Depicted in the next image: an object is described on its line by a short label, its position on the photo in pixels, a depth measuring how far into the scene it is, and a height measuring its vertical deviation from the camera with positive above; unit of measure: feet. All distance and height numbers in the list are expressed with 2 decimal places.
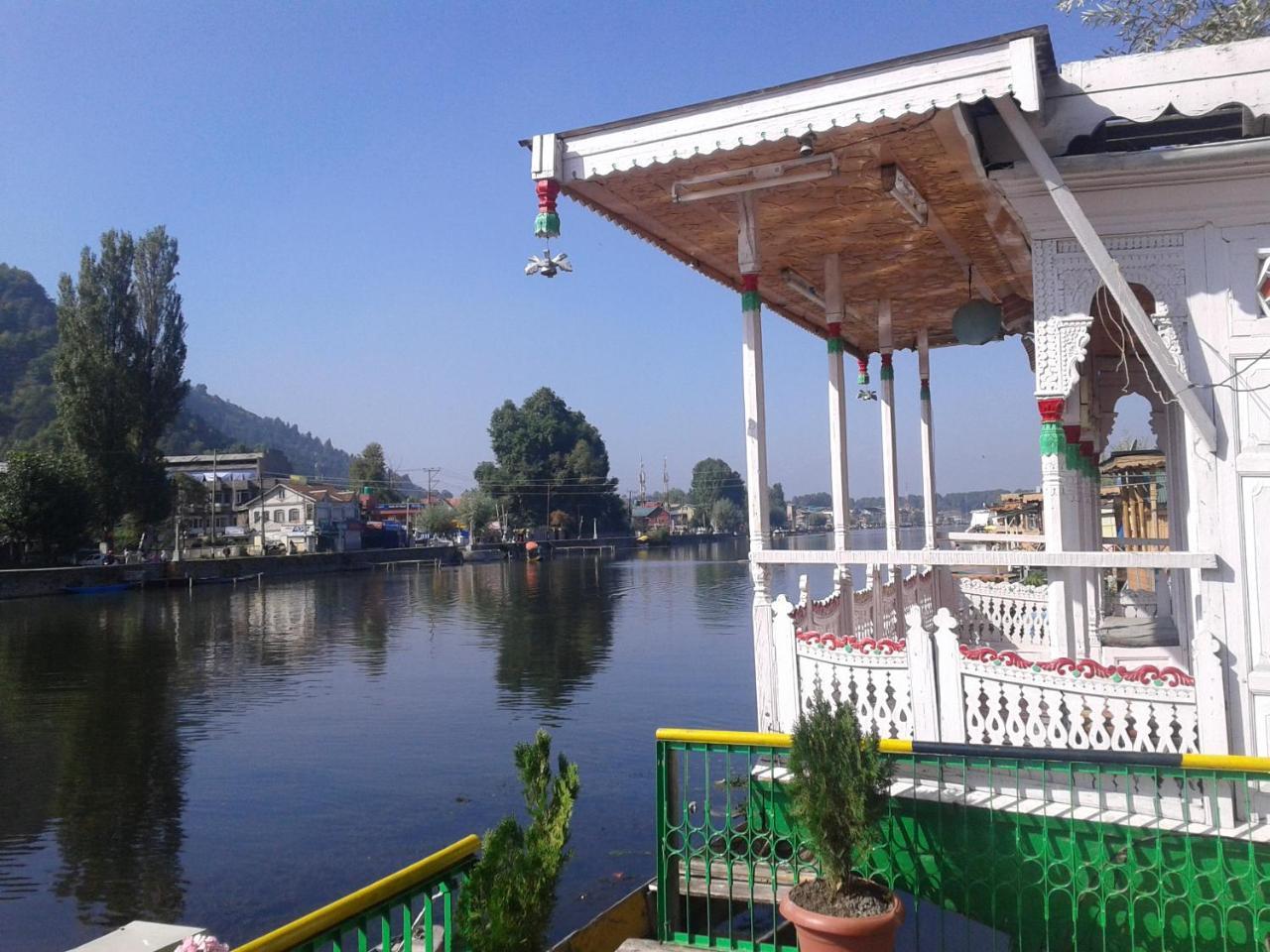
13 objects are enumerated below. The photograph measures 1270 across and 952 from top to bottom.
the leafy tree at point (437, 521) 286.66 +0.93
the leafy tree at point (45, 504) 137.39 +4.50
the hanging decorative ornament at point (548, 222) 19.79 +6.11
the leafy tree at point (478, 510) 285.84 +3.86
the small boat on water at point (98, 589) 139.74 -8.24
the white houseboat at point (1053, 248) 15.74 +4.53
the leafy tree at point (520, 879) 11.60 -4.37
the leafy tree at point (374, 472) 301.43 +16.94
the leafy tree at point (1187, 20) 26.40 +14.57
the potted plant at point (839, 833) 11.78 -3.98
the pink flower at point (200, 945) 9.70 -4.17
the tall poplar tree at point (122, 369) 146.00 +25.29
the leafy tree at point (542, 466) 297.94 +17.12
